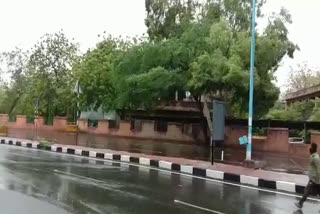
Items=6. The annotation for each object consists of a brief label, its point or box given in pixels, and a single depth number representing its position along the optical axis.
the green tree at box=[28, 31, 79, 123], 30.73
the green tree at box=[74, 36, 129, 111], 25.47
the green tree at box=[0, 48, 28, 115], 37.30
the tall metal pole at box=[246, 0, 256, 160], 11.66
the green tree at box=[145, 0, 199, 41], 23.66
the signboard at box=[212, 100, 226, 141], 11.85
